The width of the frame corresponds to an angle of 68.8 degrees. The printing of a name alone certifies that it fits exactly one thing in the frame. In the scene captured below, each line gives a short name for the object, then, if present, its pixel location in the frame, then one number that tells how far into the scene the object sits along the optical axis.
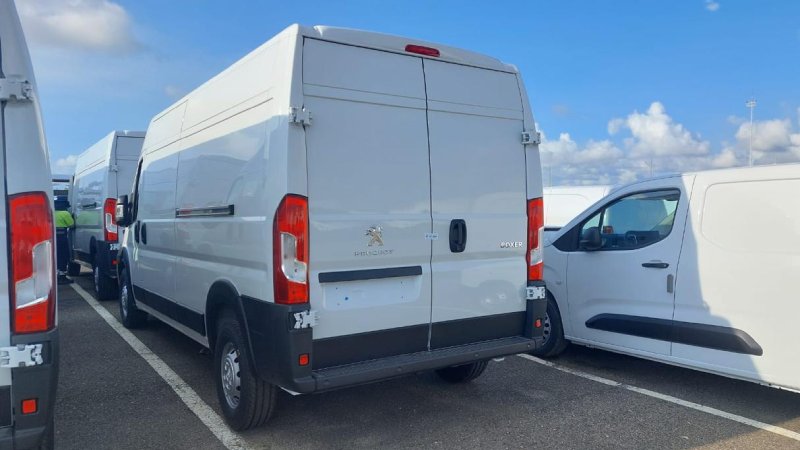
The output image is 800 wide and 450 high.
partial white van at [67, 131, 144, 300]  9.15
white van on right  4.34
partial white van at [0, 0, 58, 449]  2.56
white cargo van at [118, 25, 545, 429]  3.52
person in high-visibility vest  11.36
